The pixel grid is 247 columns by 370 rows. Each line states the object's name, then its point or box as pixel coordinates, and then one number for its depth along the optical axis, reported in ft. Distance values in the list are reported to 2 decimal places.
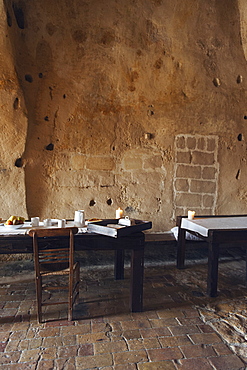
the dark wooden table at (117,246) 8.96
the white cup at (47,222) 10.04
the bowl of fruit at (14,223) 9.82
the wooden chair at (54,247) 8.11
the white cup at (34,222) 10.21
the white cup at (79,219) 10.37
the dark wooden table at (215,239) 10.59
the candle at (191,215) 12.48
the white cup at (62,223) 9.70
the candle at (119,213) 10.84
